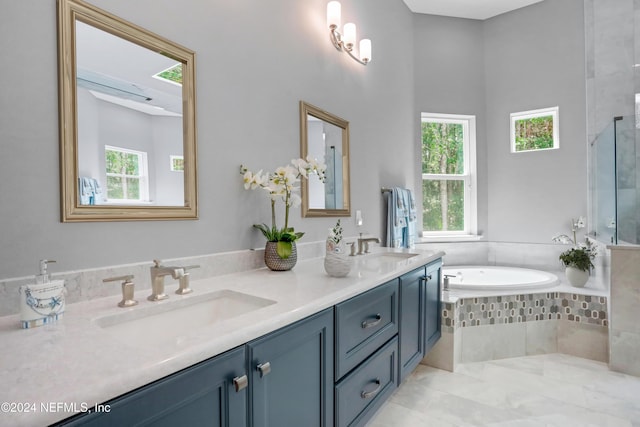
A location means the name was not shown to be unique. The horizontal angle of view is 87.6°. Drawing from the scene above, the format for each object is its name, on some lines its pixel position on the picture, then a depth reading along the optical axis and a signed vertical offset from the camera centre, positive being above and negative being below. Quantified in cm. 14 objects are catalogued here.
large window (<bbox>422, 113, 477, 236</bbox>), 380 +40
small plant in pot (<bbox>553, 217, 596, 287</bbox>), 279 -47
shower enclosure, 252 +20
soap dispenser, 80 -21
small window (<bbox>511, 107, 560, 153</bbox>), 349 +84
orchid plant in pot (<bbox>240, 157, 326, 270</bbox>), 155 +5
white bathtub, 322 -67
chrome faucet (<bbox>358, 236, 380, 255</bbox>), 216 -23
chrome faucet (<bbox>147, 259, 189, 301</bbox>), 106 -21
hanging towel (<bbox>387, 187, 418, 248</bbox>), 288 -7
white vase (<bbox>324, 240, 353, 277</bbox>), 140 -21
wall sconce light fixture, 211 +120
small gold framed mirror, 200 +36
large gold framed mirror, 100 +32
